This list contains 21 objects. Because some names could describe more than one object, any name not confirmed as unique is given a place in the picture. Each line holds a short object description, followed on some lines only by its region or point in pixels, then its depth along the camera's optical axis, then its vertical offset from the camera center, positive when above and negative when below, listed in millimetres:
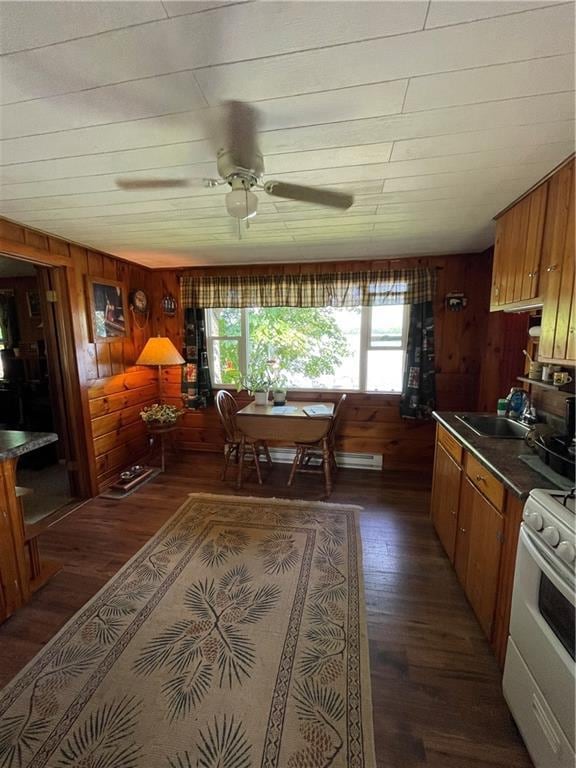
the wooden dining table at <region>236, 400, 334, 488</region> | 2928 -788
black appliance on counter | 1314 -478
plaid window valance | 3234 +545
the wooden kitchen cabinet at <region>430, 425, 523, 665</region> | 1352 -972
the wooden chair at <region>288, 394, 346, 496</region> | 2939 -1162
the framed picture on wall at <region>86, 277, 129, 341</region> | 2926 +315
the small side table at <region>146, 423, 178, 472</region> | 3410 -940
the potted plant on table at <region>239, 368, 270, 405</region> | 3383 -480
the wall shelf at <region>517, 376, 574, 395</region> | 1780 -267
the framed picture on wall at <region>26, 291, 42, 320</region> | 4012 +448
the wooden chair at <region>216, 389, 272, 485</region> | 3139 -904
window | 3488 -42
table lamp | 3375 -134
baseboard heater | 3508 -1318
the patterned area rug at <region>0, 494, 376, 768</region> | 1142 -1433
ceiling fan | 1253 +682
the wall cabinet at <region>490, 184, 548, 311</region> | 1631 +496
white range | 931 -939
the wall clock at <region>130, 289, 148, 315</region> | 3480 +441
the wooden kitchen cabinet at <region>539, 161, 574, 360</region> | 1386 +324
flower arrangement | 3408 -785
